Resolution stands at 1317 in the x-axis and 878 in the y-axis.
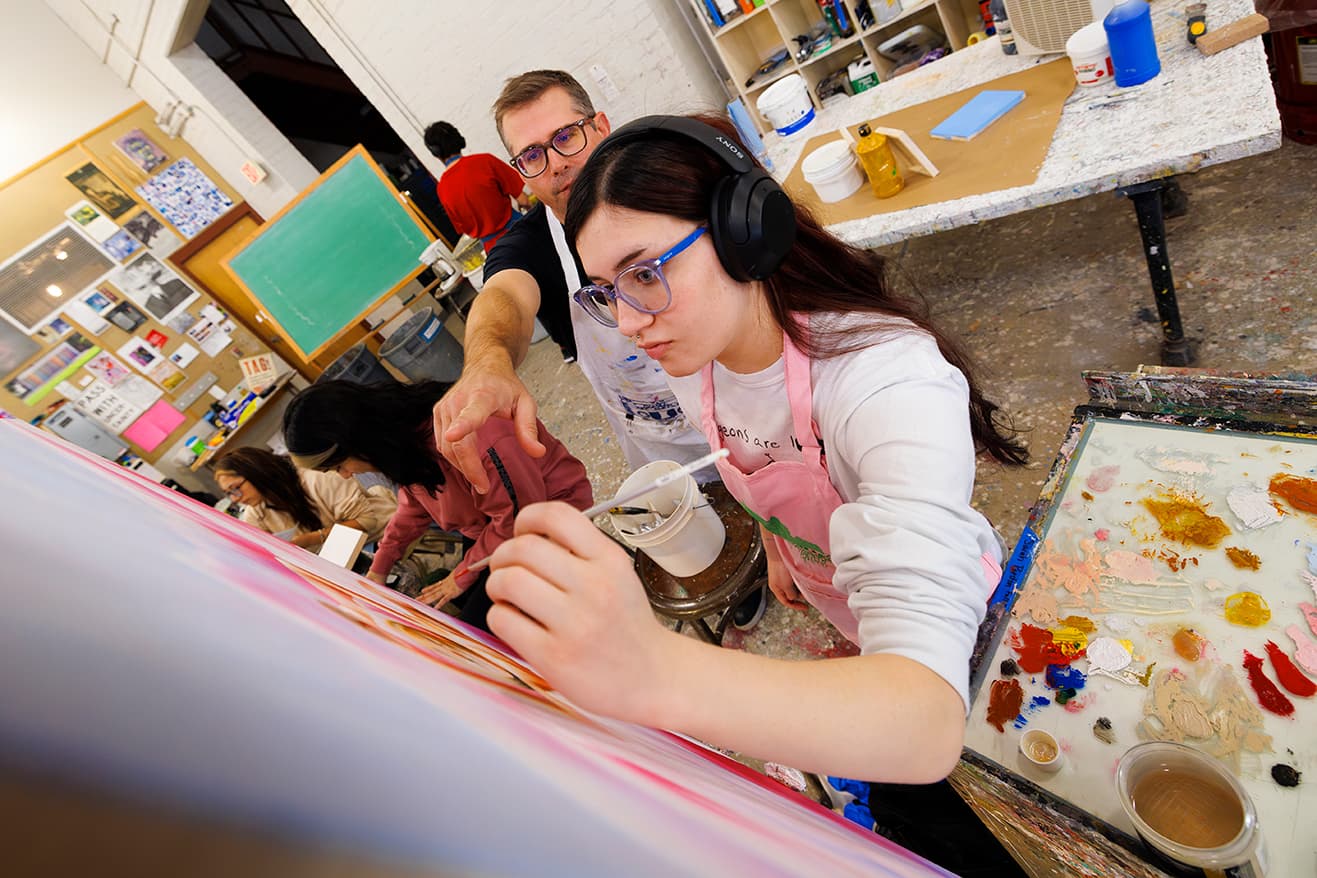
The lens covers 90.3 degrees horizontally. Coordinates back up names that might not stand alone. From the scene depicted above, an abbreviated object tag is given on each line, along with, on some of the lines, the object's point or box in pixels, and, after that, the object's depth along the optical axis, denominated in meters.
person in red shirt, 4.33
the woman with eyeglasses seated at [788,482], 0.58
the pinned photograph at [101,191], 5.59
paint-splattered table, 1.84
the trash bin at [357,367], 5.20
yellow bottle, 2.49
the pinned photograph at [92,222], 5.53
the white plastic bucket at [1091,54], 2.28
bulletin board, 5.25
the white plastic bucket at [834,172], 2.71
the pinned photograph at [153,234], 5.88
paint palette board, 1.01
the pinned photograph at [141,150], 5.93
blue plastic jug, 2.08
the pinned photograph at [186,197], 6.07
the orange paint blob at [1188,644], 1.09
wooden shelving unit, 4.28
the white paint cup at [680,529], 1.70
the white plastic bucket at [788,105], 3.35
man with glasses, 1.89
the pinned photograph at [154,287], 5.74
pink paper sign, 5.59
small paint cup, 1.06
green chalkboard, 5.31
